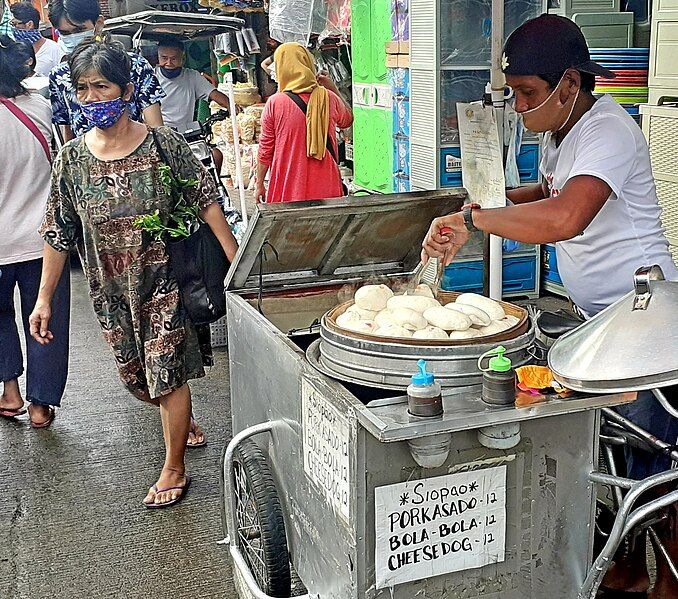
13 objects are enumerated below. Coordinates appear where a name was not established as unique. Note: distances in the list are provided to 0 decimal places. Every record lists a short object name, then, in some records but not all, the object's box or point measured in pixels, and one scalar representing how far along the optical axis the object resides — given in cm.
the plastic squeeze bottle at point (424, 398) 178
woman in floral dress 340
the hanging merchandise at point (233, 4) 848
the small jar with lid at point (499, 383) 183
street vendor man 232
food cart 185
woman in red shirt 607
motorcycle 624
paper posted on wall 427
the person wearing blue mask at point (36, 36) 680
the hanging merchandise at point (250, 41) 866
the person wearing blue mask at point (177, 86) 727
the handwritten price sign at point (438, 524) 188
